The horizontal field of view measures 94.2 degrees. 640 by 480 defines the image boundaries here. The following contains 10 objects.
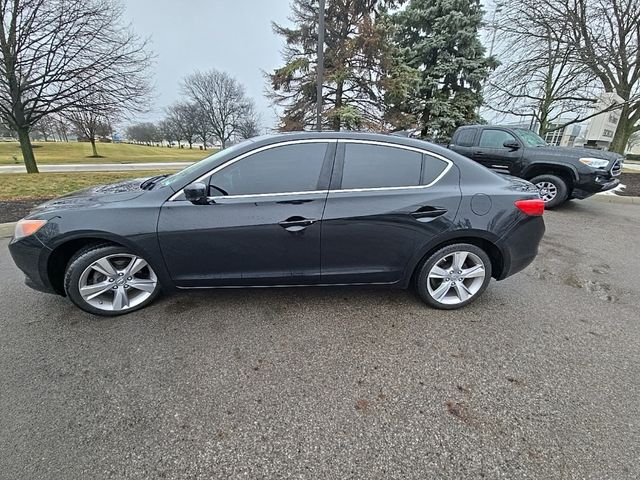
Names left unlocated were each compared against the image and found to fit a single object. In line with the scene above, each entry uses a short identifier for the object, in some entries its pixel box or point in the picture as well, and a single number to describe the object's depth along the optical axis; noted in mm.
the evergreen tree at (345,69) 13375
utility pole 6825
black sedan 2359
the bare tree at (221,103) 42500
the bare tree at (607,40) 10984
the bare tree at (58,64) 9070
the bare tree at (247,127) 45938
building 28895
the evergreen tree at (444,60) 13742
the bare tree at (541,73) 12109
